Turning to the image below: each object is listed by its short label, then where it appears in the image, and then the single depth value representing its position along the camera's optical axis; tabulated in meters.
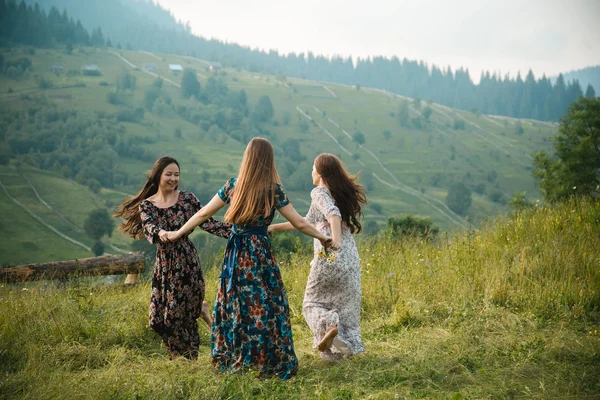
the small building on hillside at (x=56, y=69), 149.00
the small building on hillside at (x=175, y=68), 173.21
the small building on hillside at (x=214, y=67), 179.40
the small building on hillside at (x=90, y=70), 151.75
